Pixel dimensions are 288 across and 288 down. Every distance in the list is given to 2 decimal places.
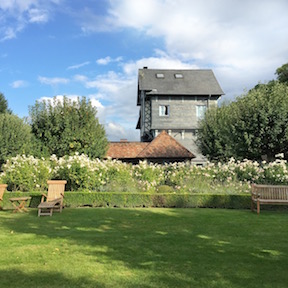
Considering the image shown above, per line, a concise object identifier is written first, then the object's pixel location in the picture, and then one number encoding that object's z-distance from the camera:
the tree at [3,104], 33.22
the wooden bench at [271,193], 10.11
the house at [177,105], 29.77
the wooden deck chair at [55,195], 10.15
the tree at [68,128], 17.81
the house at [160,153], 20.94
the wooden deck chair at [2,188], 11.05
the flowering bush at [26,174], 12.61
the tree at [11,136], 23.61
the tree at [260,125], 15.23
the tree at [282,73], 33.32
